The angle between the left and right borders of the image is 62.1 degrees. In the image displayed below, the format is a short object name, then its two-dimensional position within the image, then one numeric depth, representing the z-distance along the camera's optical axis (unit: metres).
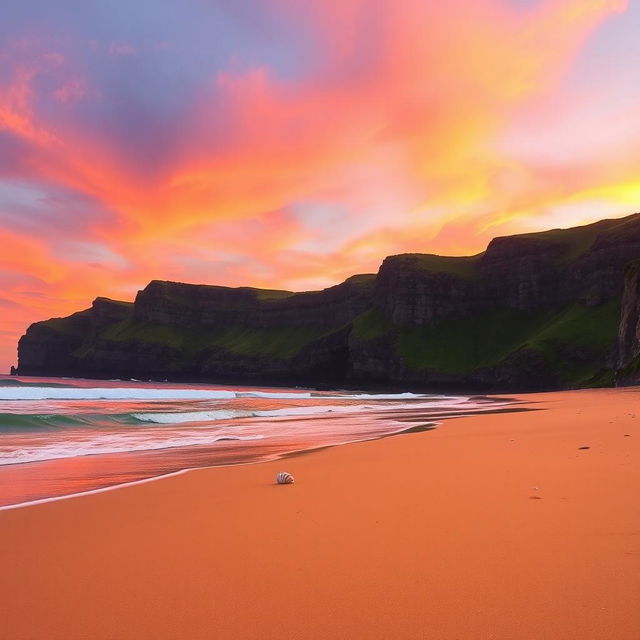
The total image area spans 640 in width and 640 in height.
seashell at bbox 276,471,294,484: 6.59
